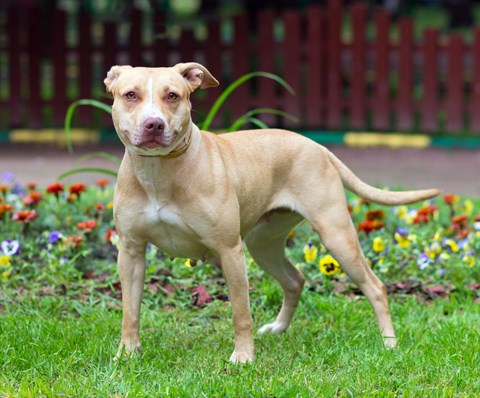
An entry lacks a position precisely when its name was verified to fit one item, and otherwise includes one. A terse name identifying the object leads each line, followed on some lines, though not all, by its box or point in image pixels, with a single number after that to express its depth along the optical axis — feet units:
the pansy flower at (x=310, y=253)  33.80
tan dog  24.47
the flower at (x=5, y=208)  35.62
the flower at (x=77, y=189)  36.64
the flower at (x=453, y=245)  34.84
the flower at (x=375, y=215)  36.16
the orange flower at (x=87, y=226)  34.63
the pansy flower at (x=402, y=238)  34.90
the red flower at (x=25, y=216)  34.38
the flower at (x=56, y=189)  36.04
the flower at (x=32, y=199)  36.16
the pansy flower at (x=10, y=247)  32.81
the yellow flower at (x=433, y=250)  34.36
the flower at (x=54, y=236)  33.88
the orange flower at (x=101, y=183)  39.28
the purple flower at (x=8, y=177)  39.80
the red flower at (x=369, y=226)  34.96
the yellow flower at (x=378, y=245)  33.68
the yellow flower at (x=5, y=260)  32.56
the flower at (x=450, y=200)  38.44
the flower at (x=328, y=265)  32.35
